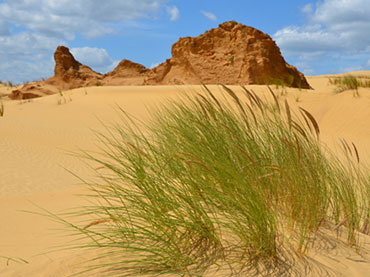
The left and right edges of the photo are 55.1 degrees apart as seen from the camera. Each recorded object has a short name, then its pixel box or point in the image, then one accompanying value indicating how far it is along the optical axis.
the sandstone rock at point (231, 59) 12.62
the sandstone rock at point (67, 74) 18.03
